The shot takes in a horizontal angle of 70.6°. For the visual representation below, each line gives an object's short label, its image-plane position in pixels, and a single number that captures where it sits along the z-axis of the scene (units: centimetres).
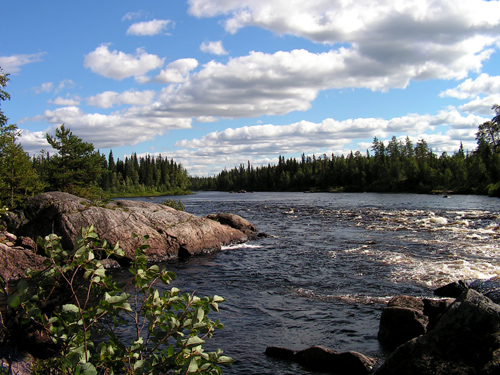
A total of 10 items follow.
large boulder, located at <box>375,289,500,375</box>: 627
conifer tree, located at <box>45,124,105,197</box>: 2978
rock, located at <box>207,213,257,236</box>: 2864
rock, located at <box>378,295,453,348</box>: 891
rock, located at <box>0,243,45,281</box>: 1527
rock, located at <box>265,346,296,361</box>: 851
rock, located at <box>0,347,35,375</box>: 567
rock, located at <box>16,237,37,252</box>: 1739
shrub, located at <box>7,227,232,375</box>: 380
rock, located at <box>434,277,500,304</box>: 1038
